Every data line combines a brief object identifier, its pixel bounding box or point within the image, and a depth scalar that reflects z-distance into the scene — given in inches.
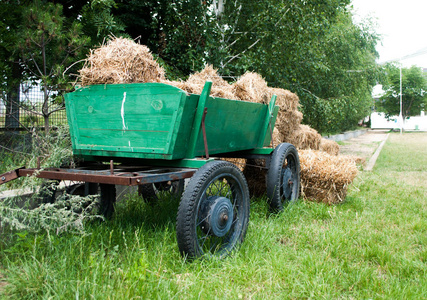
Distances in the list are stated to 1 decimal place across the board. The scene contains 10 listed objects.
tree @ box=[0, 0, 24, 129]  224.2
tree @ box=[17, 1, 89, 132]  192.1
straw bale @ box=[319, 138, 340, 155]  394.5
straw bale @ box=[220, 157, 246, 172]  242.7
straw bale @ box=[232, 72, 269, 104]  198.2
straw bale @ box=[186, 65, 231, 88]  188.4
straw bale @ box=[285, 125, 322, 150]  335.7
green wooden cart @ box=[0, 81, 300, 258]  117.7
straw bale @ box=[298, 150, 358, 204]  206.8
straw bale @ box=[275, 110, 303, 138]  309.7
